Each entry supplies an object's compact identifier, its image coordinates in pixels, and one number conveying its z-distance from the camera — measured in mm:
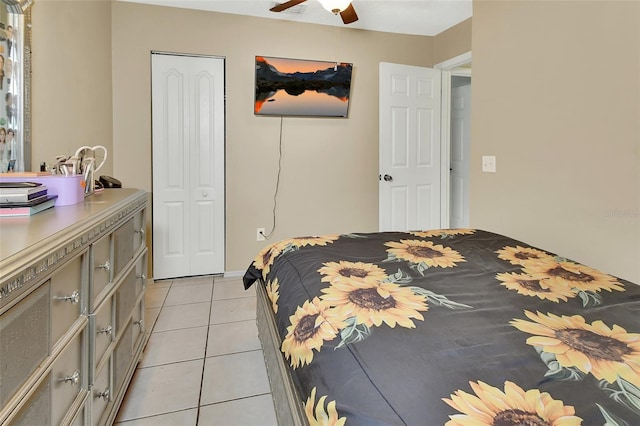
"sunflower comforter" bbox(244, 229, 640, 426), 657
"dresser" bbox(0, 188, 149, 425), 735
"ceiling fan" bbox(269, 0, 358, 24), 2276
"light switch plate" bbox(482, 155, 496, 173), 2545
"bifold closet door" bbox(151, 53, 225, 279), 3221
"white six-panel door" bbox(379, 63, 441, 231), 3676
